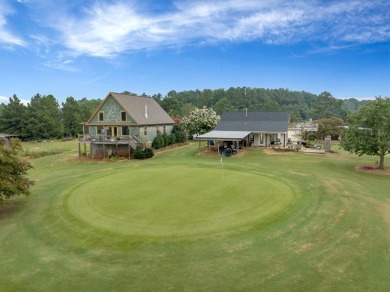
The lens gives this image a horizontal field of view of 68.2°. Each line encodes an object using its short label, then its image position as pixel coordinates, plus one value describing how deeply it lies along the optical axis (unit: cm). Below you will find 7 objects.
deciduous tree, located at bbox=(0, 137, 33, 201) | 1563
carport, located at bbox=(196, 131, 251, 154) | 3538
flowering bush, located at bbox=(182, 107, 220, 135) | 5041
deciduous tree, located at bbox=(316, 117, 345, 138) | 4901
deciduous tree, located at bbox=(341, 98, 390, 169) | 2512
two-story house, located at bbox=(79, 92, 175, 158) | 3652
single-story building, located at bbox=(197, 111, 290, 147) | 4028
